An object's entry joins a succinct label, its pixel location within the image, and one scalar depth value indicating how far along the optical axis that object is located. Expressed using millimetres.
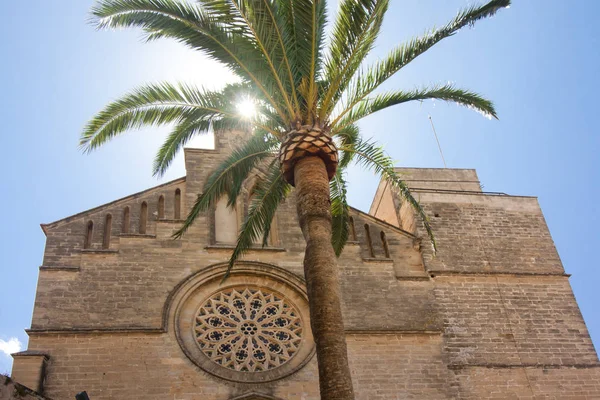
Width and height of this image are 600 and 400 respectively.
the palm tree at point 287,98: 9008
